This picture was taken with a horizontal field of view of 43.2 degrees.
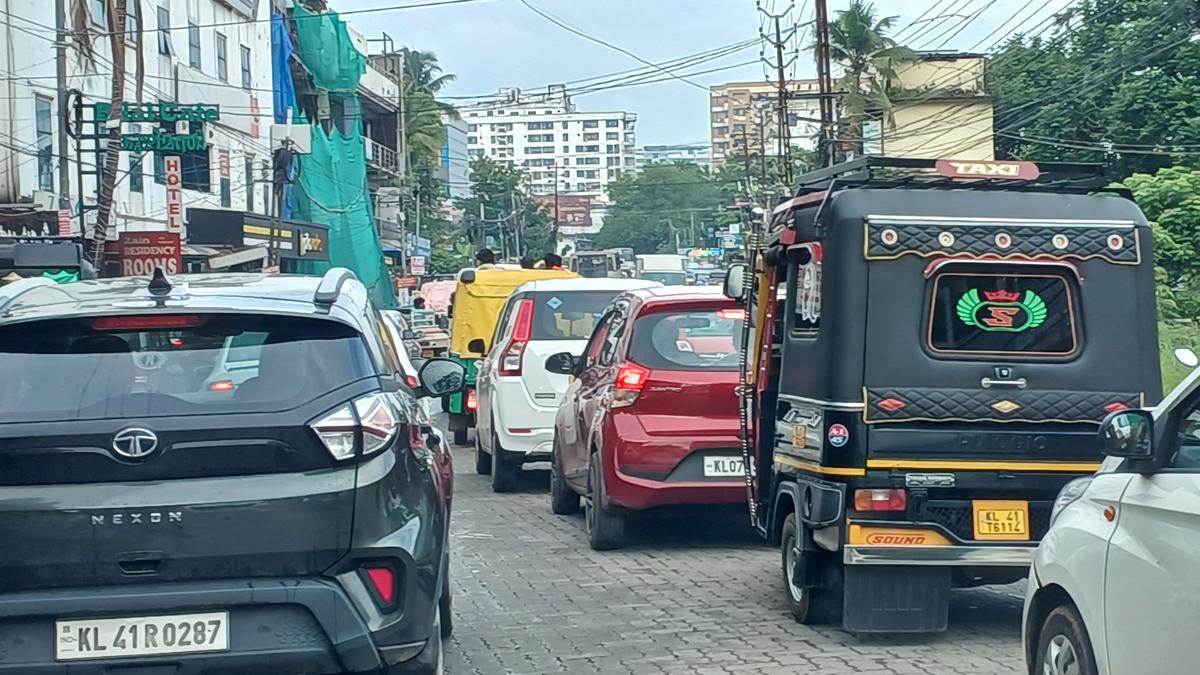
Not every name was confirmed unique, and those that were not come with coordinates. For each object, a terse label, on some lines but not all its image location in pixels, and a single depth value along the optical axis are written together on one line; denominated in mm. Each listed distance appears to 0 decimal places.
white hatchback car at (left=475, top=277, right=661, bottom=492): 13836
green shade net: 47969
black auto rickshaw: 7070
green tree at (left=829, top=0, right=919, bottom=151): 39188
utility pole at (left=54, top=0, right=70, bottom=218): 28281
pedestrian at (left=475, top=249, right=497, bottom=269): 22788
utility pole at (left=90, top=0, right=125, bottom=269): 25812
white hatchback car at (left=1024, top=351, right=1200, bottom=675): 4258
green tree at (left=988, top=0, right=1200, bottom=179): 38375
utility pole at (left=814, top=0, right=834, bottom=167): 35031
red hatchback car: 9805
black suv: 4672
